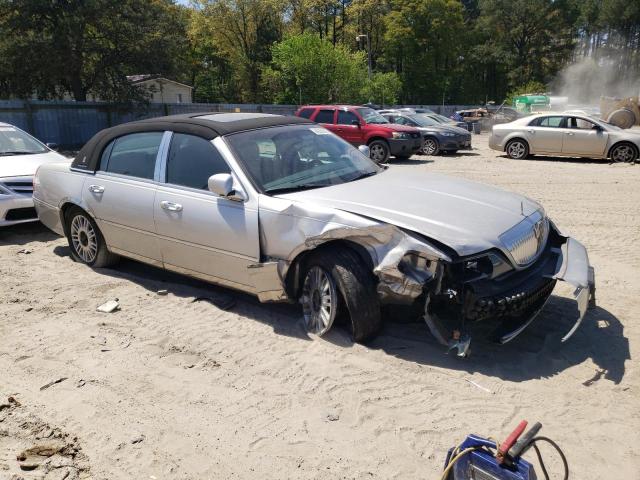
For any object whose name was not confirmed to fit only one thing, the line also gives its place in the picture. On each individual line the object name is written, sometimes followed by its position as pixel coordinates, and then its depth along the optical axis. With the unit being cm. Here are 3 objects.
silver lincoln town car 376
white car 757
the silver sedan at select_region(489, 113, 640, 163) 1595
